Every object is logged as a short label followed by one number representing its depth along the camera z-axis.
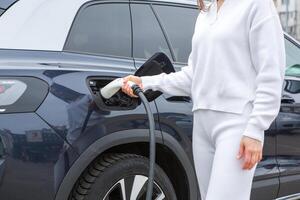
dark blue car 2.56
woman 2.14
